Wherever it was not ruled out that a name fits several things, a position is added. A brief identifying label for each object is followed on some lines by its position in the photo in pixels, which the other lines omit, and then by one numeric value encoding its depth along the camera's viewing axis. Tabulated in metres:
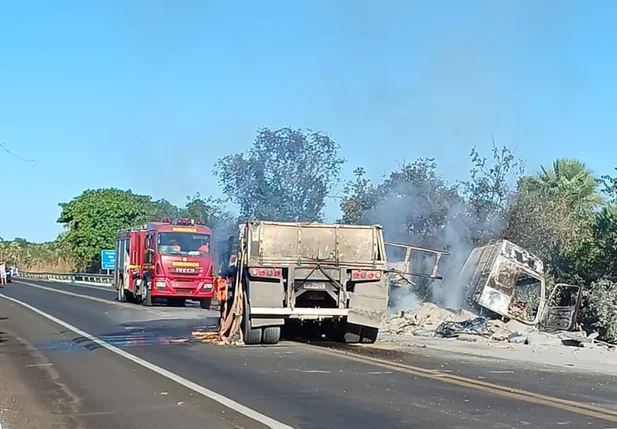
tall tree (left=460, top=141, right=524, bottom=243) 27.47
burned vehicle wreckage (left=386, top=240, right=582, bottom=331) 21.69
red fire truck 31.39
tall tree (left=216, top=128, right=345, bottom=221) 36.19
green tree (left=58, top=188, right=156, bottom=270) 77.00
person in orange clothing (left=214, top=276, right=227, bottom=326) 19.22
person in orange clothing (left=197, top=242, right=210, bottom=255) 31.84
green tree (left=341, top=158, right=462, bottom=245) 28.81
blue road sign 64.50
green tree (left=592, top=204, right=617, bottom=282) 22.95
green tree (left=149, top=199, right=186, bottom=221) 67.65
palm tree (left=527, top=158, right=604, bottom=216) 30.97
